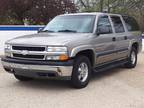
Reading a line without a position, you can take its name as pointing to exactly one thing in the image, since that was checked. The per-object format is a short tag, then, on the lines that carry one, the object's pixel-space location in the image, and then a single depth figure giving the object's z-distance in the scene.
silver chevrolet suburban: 4.68
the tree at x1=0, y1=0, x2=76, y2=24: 16.56
